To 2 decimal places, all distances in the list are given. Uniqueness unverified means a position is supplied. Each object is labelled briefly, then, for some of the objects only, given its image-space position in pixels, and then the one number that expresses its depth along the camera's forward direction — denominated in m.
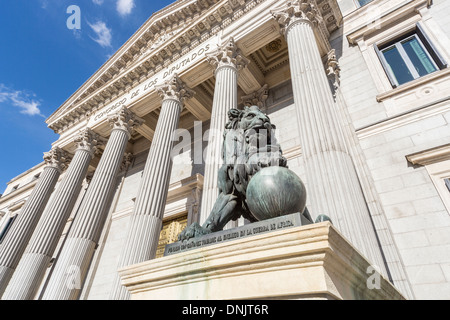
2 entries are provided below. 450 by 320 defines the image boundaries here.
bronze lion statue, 3.01
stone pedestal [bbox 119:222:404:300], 1.79
